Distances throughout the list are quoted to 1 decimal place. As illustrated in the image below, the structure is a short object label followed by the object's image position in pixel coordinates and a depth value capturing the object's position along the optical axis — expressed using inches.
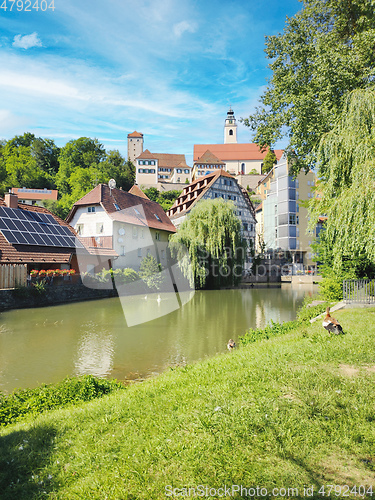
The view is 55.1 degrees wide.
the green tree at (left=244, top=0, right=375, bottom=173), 646.5
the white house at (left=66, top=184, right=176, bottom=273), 1469.0
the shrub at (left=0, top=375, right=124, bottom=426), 265.4
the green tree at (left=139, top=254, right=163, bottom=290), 1387.8
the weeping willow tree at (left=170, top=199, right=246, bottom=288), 1376.7
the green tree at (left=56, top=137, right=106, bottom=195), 3240.7
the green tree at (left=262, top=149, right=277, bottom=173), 4065.0
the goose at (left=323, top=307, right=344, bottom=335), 374.3
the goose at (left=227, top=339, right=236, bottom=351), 472.9
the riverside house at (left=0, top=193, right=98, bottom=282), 1039.0
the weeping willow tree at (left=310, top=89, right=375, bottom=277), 487.5
